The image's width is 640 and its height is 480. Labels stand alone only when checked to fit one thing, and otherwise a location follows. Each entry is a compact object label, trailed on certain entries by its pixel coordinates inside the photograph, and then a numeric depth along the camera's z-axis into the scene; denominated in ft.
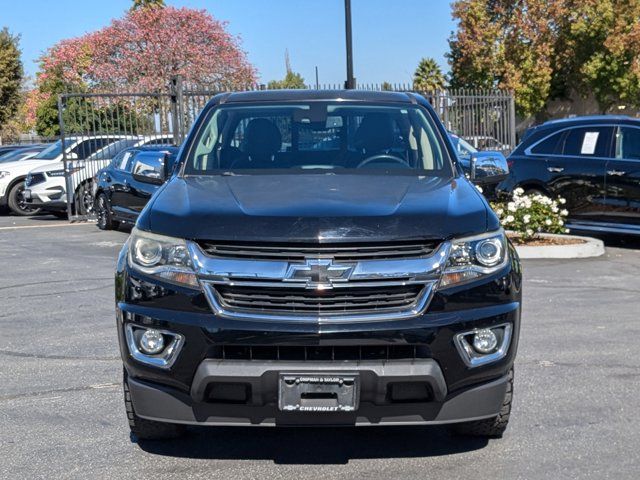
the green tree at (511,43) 166.40
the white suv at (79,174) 62.54
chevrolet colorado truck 13.39
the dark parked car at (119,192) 50.96
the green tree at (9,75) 191.01
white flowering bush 41.84
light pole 63.36
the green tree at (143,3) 196.61
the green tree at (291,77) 362.92
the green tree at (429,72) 253.20
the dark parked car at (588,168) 42.78
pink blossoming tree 147.84
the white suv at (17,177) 71.31
